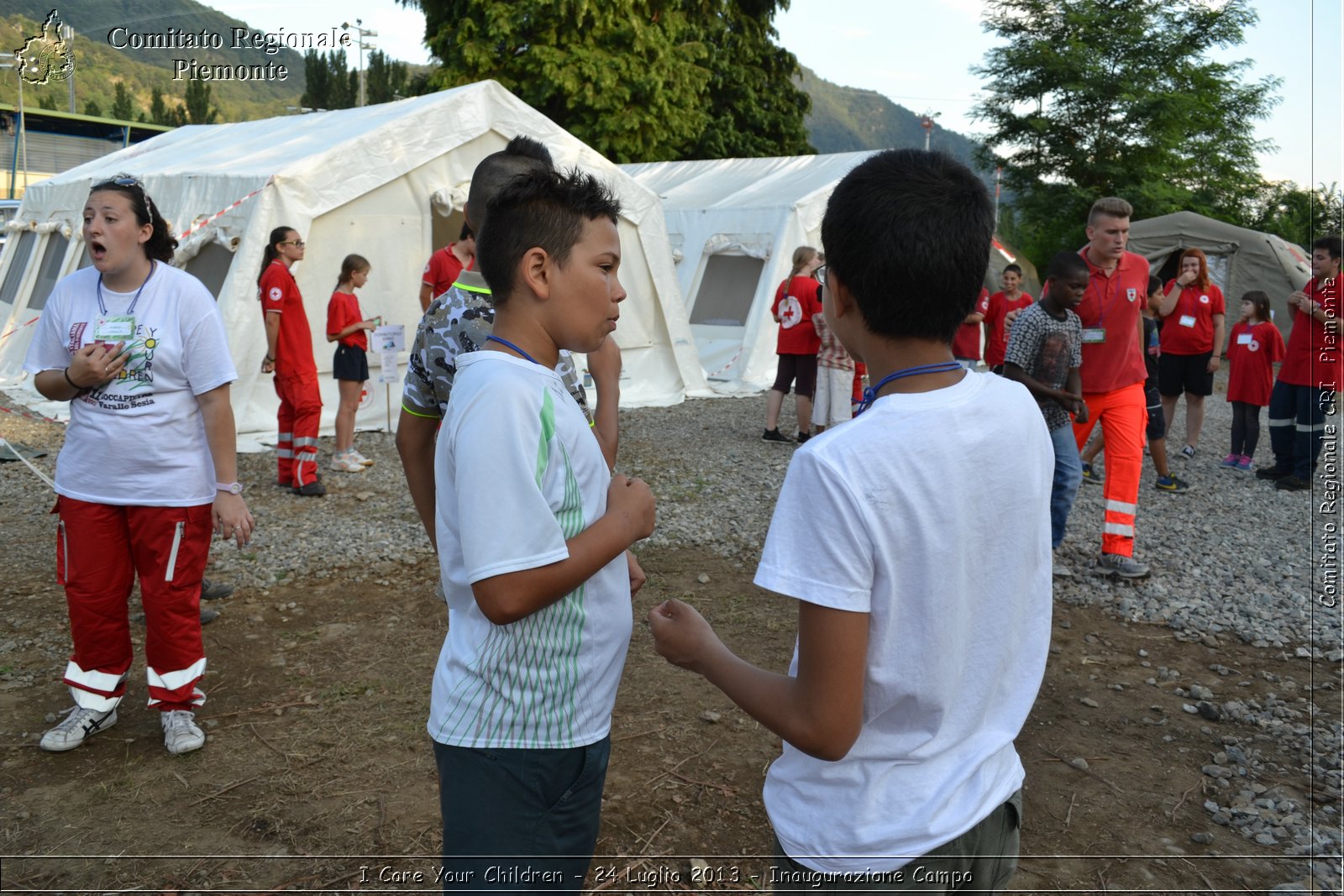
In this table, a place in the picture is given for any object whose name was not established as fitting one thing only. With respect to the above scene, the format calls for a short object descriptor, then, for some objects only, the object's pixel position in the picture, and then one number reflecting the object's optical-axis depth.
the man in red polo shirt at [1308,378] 7.84
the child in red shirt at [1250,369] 9.12
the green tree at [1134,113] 26.45
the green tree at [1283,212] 24.86
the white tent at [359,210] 9.30
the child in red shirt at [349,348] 7.79
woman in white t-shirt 3.28
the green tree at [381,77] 46.62
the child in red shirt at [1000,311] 9.20
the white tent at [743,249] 13.67
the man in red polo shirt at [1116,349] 5.40
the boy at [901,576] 1.25
